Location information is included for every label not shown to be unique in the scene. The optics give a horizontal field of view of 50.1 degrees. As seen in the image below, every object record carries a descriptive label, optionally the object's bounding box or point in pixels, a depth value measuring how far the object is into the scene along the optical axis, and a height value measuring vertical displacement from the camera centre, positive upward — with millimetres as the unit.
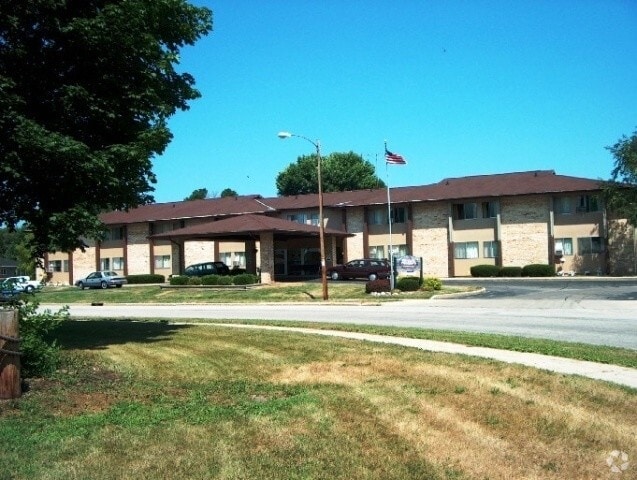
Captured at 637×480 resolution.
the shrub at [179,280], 46500 -200
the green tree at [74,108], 11312 +3117
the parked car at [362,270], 47481 +162
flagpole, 36344 -412
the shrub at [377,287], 36781 -848
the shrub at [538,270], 49750 -285
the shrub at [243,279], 43812 -259
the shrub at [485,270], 51688 -180
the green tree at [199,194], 123125 +15023
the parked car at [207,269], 50750 +516
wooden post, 7488 -817
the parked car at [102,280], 57031 -75
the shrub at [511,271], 50750 -302
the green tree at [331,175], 92831 +13529
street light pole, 34000 +240
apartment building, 50688 +3206
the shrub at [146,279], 59250 -36
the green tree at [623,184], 47500 +5706
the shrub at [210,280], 44775 -242
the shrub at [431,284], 37250 -786
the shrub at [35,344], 8789 -821
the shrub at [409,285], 37500 -805
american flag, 37531 +6160
